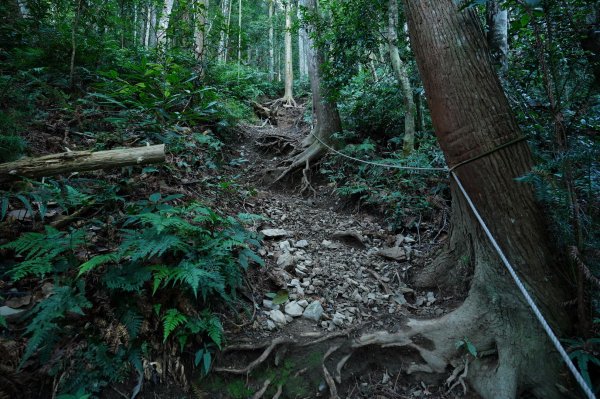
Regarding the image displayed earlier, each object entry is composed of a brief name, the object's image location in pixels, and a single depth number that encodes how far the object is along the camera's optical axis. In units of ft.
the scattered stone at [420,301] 11.02
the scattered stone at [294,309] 9.77
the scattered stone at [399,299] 11.05
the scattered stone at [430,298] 10.93
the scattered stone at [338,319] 9.74
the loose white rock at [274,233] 13.42
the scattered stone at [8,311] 6.51
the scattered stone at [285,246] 12.97
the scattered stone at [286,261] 11.66
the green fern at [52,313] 5.69
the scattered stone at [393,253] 13.21
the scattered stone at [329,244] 14.15
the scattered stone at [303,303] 10.10
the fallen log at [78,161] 9.70
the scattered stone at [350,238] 14.56
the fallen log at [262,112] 41.05
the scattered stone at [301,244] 13.60
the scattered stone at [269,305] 9.80
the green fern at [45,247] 6.70
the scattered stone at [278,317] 9.34
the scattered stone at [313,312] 9.77
